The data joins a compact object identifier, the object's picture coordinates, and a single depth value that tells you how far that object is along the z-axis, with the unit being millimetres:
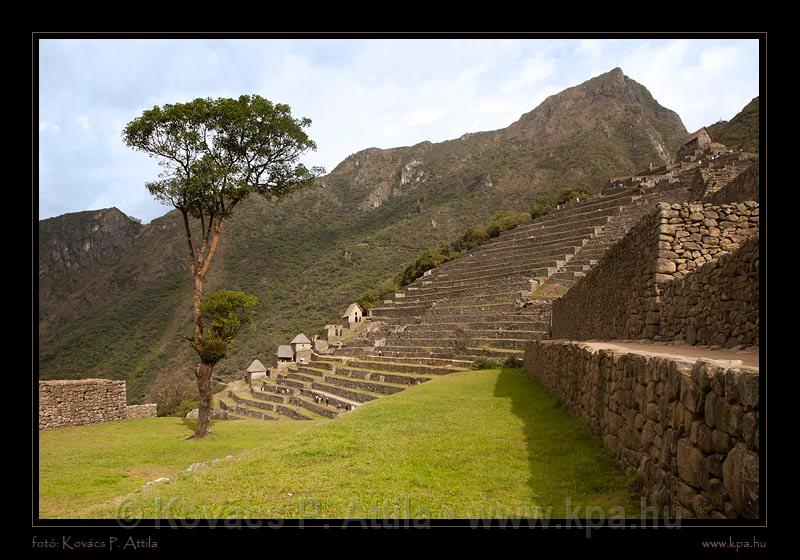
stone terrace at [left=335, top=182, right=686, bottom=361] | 21859
